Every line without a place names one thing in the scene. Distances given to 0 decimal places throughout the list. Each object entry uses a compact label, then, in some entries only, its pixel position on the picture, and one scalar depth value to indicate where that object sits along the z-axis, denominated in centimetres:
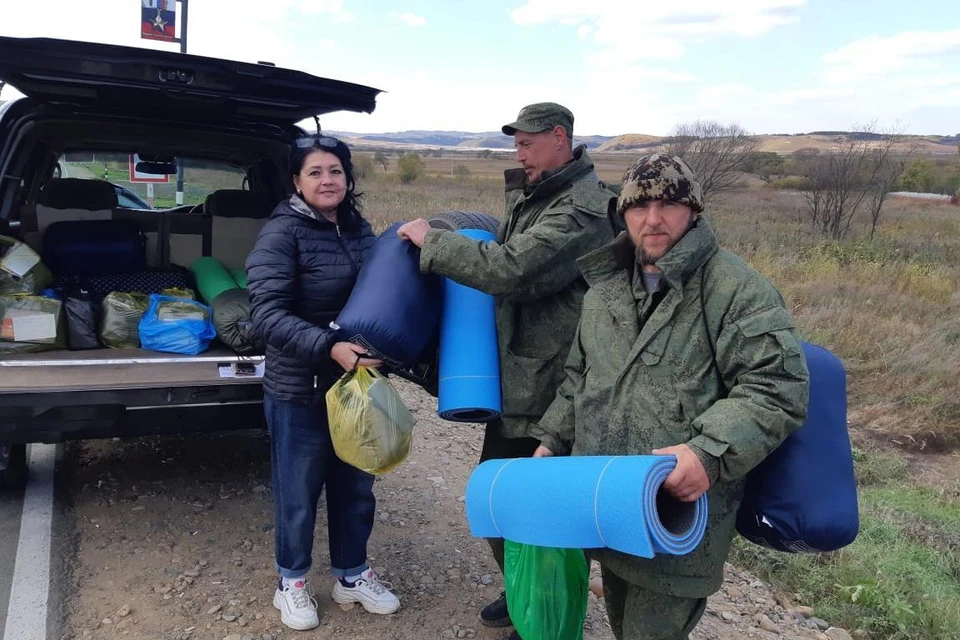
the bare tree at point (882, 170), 1625
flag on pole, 837
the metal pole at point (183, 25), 804
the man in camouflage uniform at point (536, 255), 260
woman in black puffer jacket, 277
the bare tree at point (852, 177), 1636
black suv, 336
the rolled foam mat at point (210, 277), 452
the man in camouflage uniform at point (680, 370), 189
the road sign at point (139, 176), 530
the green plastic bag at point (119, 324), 412
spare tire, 299
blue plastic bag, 403
